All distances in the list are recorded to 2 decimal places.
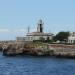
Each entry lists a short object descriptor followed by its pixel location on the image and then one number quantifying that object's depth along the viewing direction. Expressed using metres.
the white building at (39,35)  168.18
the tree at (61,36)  165.66
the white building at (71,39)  148.93
